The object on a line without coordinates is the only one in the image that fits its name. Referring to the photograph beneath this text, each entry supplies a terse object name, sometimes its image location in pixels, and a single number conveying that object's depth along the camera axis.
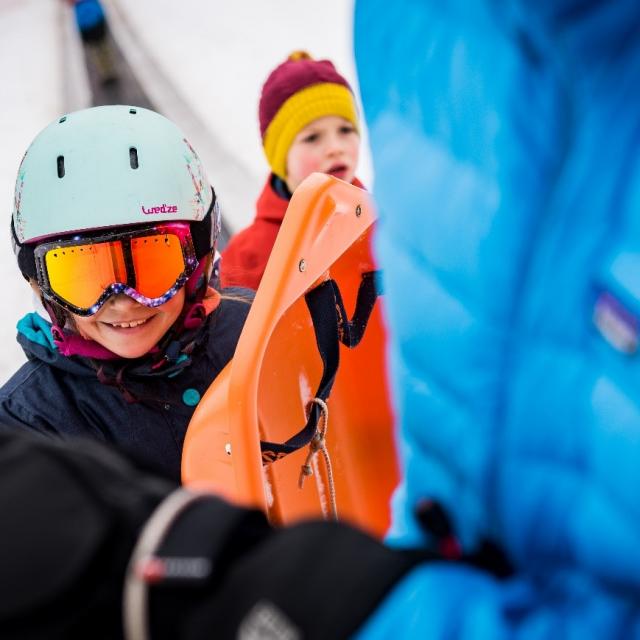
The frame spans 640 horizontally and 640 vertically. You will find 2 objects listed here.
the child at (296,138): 2.50
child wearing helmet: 1.41
